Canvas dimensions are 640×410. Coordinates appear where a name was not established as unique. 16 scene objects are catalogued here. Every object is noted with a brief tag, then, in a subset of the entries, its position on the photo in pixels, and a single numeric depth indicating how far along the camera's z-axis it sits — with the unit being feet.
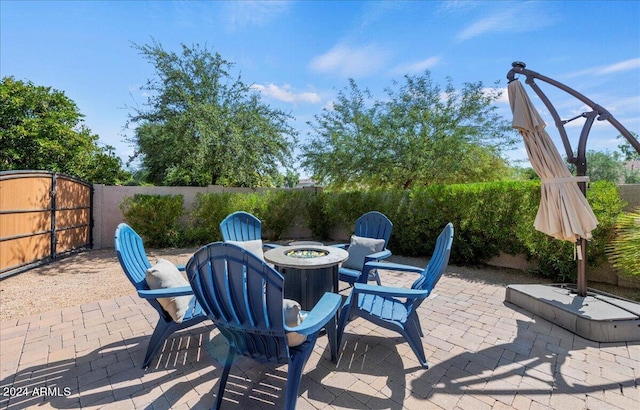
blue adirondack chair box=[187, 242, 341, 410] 5.15
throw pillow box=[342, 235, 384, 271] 12.34
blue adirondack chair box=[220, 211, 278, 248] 13.66
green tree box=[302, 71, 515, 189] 25.11
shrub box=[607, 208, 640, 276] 9.84
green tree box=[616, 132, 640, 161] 62.18
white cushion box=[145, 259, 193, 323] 7.14
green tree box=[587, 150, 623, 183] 57.25
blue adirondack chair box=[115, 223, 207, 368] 6.88
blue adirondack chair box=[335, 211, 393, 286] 11.34
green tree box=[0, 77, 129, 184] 27.25
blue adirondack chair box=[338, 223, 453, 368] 7.22
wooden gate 15.30
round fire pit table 8.56
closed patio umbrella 9.30
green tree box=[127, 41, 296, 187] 25.90
